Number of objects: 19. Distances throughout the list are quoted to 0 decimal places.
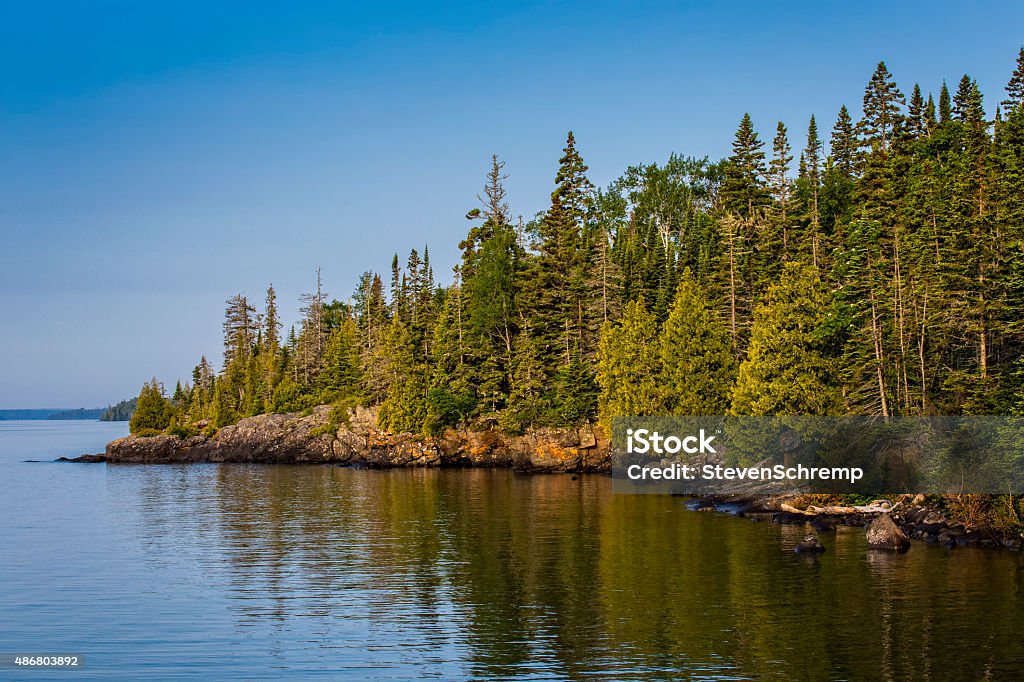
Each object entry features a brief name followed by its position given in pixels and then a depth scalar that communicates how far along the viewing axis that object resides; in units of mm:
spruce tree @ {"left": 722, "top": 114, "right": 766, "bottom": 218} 100562
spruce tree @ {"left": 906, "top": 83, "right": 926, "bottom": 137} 112062
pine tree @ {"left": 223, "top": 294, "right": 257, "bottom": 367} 163750
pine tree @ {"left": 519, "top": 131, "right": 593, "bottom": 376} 100875
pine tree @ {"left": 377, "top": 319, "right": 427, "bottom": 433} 107562
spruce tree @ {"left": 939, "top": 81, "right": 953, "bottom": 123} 112875
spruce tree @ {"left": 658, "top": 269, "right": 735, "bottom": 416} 73938
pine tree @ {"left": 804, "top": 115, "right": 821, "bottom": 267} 77938
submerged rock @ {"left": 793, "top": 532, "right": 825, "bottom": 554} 41722
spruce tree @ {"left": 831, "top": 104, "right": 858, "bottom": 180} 115875
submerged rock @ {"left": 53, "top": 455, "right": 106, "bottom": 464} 124562
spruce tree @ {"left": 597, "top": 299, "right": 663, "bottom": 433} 80000
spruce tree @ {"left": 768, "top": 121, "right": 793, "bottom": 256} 91062
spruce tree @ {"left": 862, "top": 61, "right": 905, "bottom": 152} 111062
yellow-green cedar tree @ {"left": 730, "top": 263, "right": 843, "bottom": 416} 58781
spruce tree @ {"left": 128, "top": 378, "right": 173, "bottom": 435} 132500
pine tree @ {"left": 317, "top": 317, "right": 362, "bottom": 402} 122938
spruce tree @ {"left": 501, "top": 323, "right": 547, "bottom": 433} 97562
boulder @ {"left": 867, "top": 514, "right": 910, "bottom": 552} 42406
